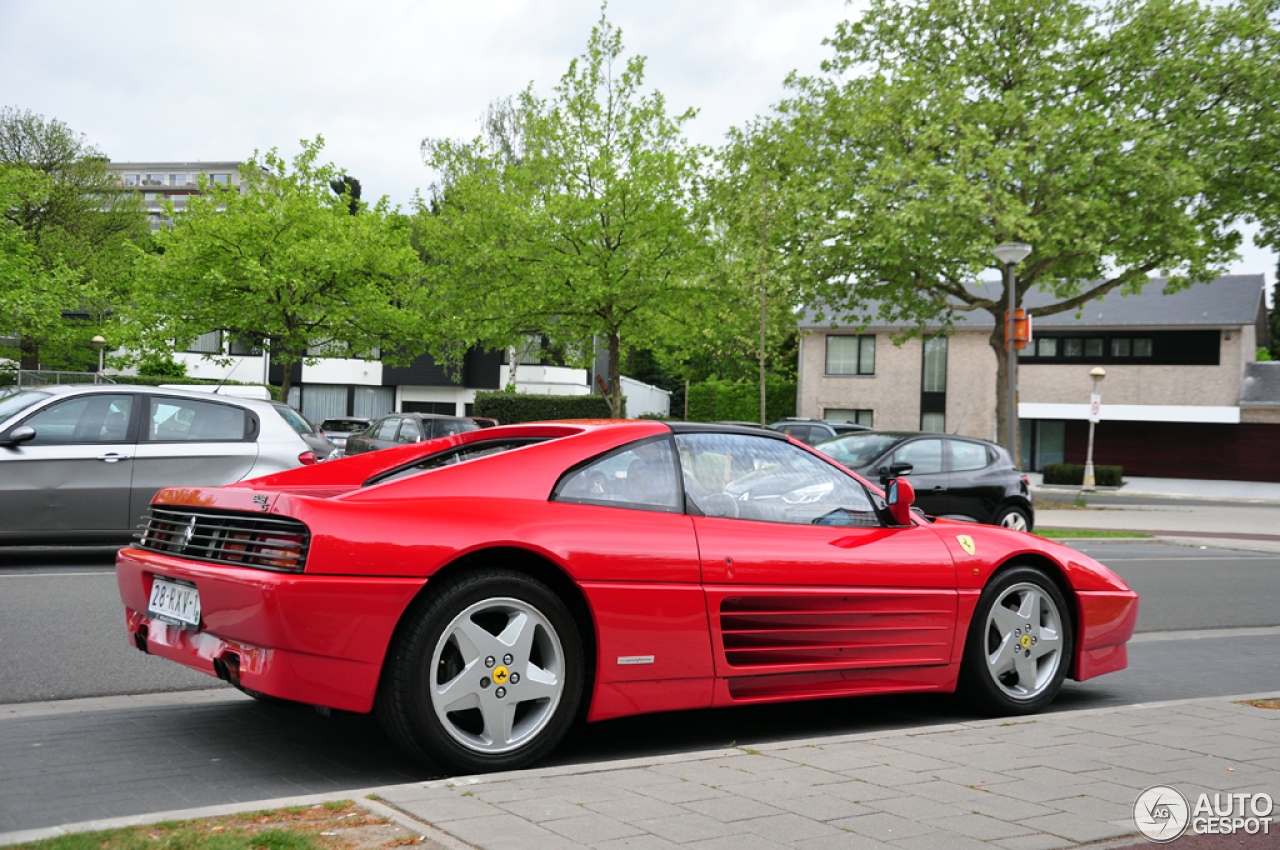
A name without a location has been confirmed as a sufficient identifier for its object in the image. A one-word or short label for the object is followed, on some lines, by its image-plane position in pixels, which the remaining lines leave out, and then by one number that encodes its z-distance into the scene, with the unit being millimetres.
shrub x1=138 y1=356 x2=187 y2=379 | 38094
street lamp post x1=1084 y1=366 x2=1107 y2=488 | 33594
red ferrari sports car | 3881
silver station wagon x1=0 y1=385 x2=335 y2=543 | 8891
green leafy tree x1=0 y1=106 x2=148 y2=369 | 36344
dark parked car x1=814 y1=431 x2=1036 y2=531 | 12931
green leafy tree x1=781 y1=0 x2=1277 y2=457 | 22906
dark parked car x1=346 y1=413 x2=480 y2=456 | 20984
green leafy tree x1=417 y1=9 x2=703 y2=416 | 28375
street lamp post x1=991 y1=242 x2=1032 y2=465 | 19011
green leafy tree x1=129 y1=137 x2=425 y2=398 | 30734
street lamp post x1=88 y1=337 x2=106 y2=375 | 38000
